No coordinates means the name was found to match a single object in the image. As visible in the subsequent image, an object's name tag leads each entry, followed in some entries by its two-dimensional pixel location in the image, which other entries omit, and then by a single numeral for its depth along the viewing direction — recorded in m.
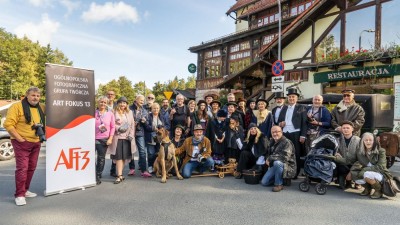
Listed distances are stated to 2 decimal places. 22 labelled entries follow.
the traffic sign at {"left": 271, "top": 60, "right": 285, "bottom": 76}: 12.70
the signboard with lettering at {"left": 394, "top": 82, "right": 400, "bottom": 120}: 11.36
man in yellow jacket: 5.10
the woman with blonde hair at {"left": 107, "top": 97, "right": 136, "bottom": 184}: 6.61
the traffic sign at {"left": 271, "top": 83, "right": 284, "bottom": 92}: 10.34
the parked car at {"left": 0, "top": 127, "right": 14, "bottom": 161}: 9.53
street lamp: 14.27
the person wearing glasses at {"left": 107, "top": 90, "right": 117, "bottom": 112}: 7.13
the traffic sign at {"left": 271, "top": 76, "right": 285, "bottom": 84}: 10.34
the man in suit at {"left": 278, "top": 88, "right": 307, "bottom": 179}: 6.93
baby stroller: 5.66
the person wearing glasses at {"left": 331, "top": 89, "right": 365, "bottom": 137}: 6.50
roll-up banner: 5.54
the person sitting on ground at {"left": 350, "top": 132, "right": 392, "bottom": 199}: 5.35
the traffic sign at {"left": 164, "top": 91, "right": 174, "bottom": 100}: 14.42
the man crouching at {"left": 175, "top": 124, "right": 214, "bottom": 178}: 7.32
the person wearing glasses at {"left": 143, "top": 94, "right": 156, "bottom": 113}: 7.89
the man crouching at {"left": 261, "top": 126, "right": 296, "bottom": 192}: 6.07
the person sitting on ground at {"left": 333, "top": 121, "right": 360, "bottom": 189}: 5.84
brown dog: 6.91
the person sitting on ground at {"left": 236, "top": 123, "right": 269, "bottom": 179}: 6.91
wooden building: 13.95
